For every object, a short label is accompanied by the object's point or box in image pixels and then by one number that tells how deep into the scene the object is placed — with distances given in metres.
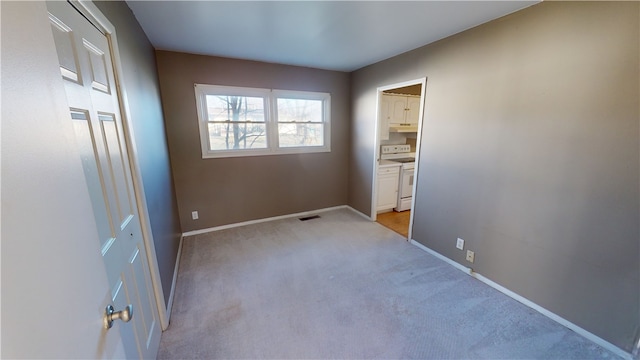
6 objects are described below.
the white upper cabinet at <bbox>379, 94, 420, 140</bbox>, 3.82
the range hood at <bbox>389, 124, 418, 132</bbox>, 4.03
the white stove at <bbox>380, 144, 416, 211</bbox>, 4.08
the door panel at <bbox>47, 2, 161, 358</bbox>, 0.90
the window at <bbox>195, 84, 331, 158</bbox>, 3.17
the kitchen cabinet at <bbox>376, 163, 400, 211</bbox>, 3.88
